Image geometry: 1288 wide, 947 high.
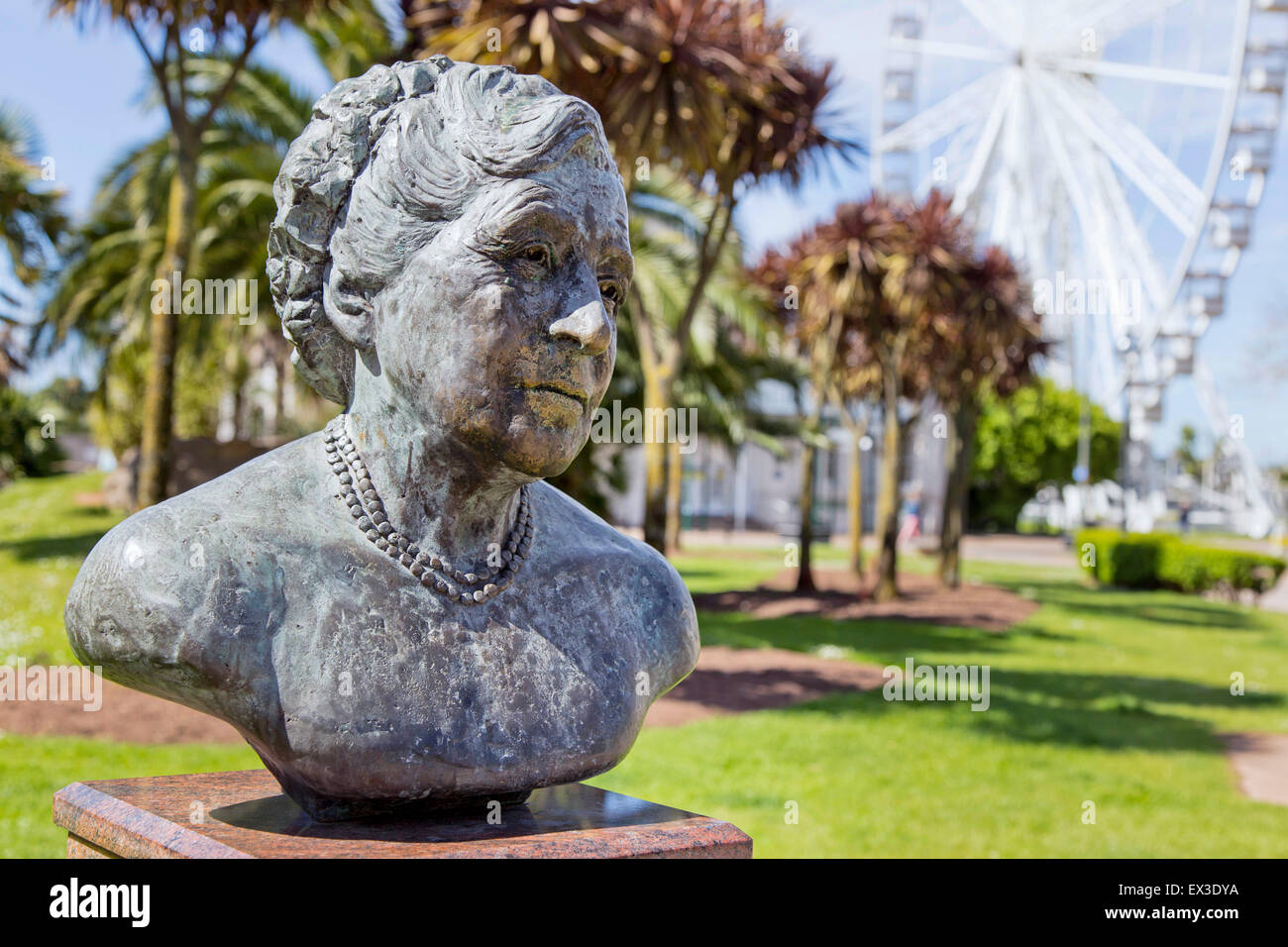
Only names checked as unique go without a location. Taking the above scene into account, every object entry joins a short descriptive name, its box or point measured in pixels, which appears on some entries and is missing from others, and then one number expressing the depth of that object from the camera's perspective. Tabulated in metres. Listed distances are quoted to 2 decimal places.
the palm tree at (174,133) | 9.41
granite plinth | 2.38
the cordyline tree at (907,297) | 17.62
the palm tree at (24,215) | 14.36
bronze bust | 2.37
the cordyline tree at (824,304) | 17.80
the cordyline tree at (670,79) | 9.33
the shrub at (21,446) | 23.33
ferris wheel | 28.58
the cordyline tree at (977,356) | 19.14
